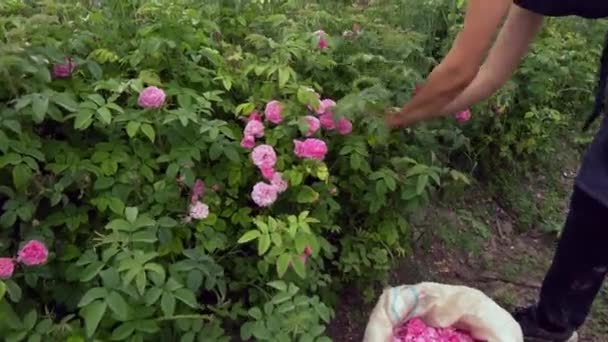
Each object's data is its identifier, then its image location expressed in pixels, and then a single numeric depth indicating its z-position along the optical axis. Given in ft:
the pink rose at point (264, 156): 7.10
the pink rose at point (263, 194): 7.06
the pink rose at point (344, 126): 7.76
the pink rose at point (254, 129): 7.34
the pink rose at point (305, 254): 6.67
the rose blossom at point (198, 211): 7.13
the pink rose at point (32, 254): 6.37
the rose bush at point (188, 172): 6.46
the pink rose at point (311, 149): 7.30
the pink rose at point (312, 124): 7.41
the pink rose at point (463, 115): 9.22
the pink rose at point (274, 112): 7.47
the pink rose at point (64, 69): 7.52
